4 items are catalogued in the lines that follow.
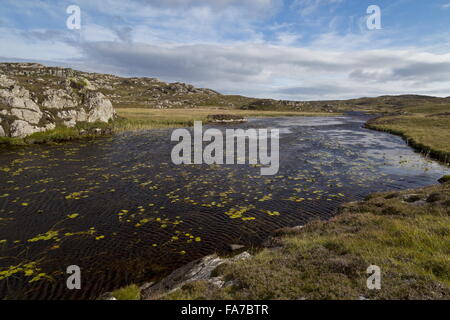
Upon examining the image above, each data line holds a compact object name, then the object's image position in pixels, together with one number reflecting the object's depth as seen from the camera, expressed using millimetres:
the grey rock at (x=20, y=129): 36969
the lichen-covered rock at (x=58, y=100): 44838
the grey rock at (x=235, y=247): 11849
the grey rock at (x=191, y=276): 7964
